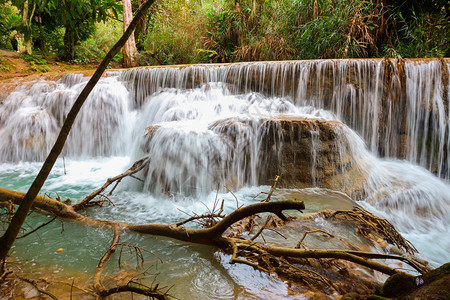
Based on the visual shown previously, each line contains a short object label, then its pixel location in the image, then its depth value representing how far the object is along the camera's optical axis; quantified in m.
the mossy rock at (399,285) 1.39
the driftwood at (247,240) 1.64
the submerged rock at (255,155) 4.40
